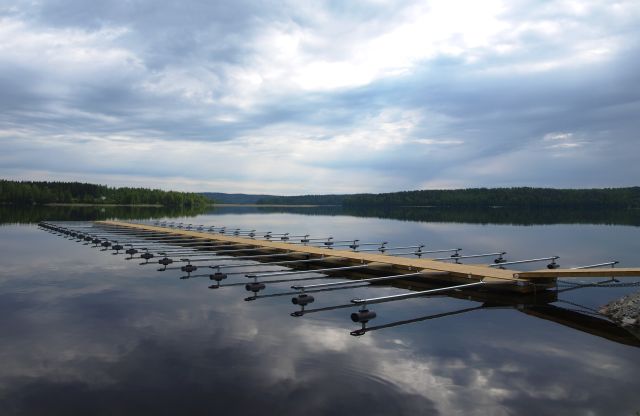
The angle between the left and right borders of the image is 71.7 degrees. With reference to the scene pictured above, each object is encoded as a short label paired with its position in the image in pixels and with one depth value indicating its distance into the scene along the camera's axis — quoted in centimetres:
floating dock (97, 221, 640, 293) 1249
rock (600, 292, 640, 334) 1039
